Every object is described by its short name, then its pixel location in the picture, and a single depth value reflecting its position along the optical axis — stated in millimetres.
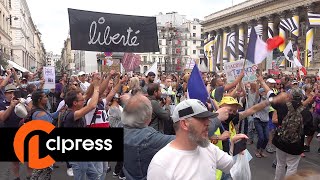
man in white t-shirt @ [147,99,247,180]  2561
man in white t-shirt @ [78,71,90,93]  11795
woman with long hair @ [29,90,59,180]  5223
